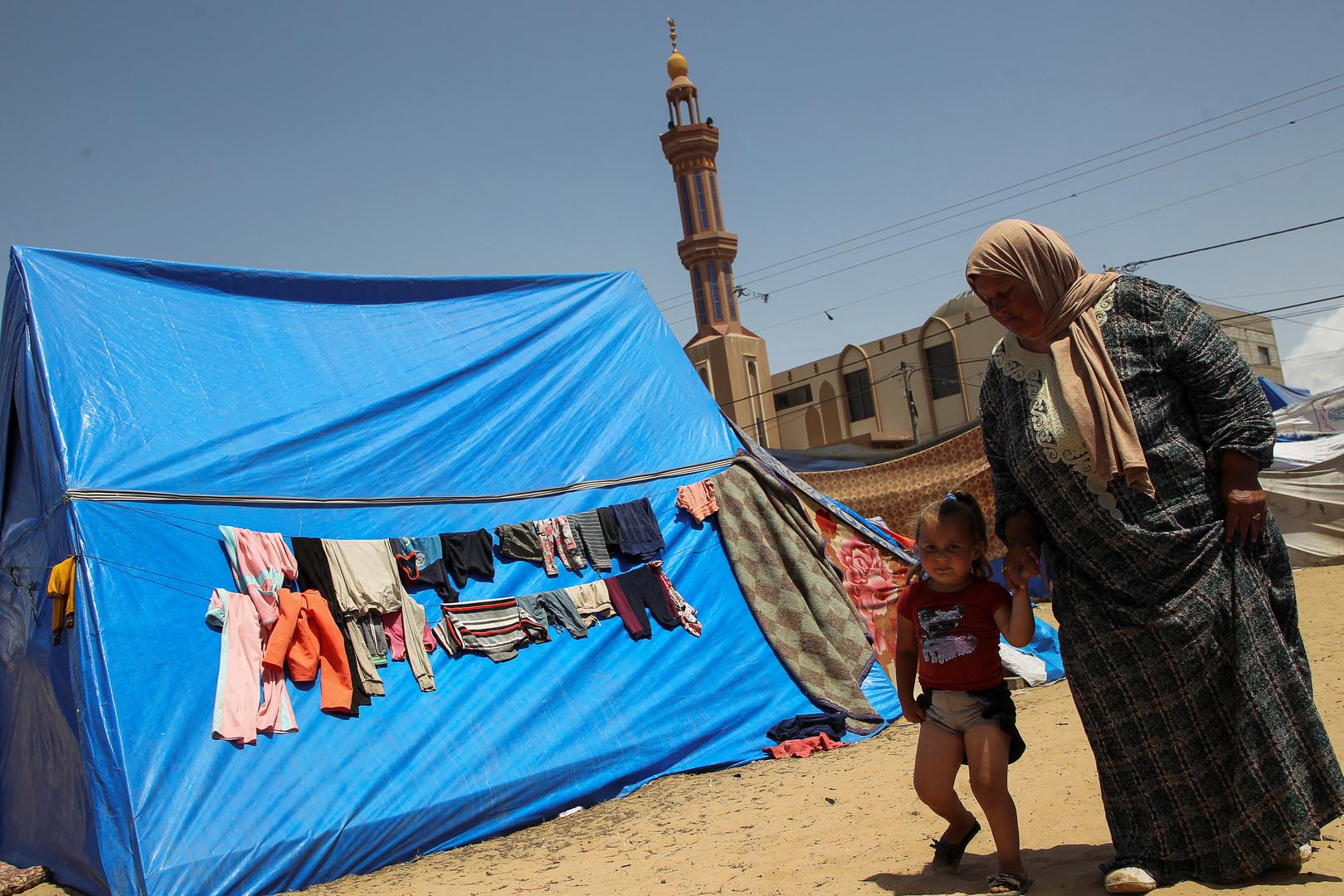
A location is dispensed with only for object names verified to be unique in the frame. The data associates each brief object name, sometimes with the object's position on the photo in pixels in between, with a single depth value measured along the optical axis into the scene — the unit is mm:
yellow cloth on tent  3963
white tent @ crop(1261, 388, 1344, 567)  12258
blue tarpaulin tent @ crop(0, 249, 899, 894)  3836
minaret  29516
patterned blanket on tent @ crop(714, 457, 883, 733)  5590
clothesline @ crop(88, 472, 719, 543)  4168
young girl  2570
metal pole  26641
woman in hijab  2326
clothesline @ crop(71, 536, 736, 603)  3984
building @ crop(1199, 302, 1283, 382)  30562
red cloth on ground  5062
